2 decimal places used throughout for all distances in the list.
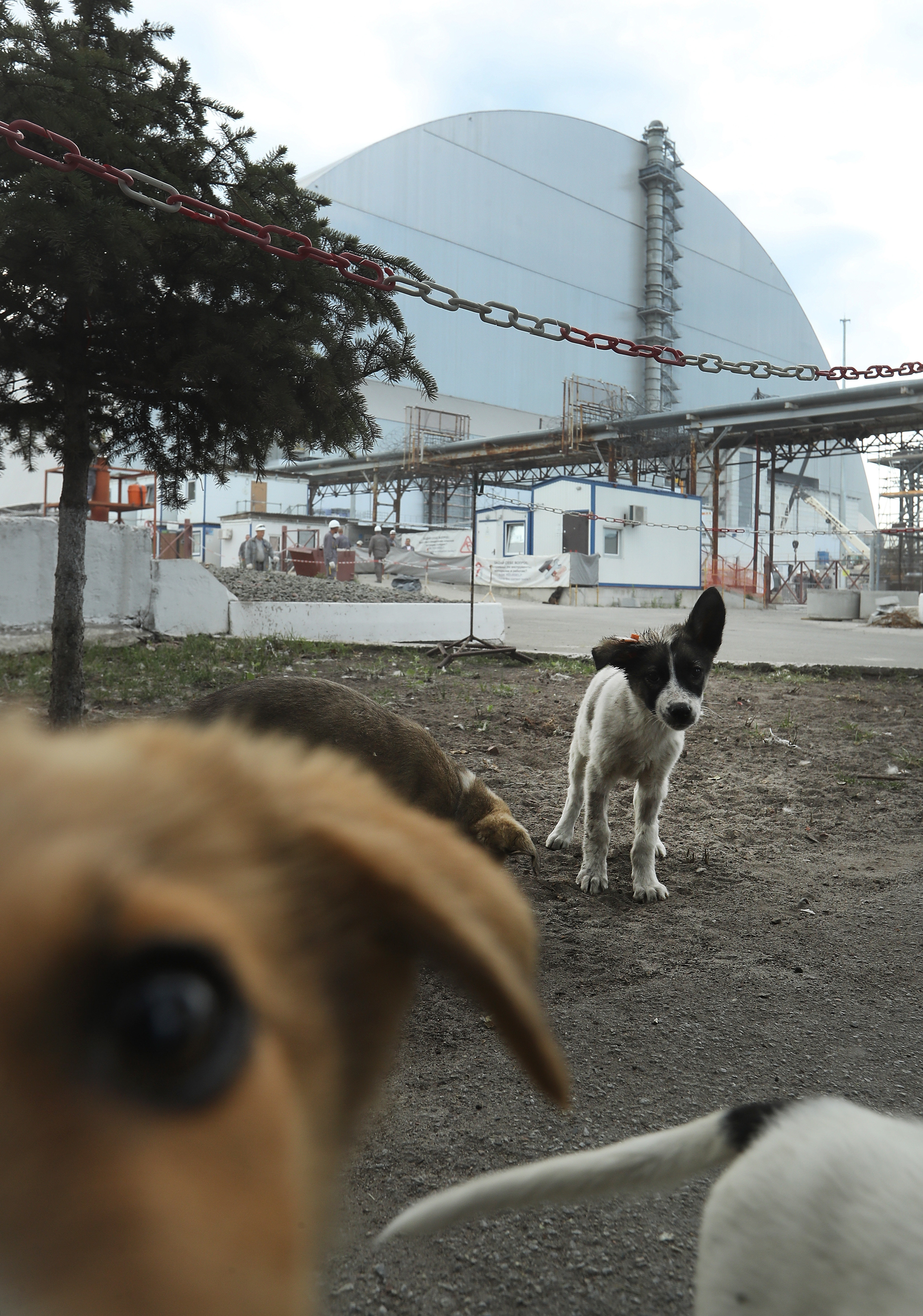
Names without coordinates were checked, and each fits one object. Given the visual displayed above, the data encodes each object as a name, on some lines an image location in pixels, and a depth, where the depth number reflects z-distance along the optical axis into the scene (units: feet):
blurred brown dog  1.31
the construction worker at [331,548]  76.95
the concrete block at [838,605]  78.89
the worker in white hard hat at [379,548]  85.61
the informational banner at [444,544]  107.45
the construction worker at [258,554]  84.07
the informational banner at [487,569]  92.17
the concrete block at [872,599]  78.43
